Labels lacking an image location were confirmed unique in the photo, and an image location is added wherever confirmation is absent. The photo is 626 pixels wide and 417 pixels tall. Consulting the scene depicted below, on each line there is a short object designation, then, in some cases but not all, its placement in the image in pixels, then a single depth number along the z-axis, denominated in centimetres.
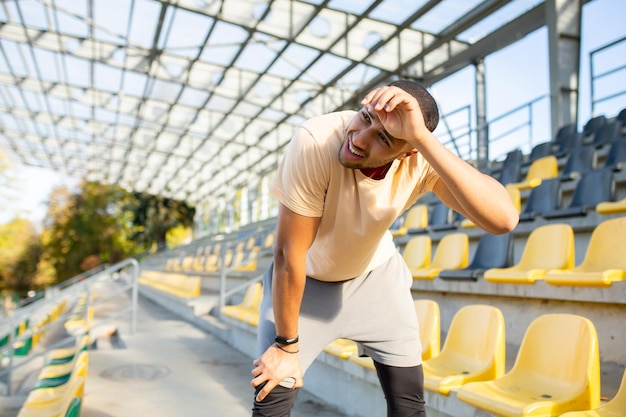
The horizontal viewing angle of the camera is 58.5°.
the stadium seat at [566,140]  645
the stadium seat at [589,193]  415
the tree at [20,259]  3391
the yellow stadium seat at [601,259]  292
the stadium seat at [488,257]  391
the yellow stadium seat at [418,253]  459
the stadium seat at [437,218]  561
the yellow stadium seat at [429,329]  286
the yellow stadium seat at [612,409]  180
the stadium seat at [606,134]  588
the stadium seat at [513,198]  468
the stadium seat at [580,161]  539
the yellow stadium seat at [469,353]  240
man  126
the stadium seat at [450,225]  519
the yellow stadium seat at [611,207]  374
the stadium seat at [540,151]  686
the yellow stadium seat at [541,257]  337
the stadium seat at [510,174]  625
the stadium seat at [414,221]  573
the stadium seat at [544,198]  466
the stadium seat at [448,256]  421
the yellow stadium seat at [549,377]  196
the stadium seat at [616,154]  505
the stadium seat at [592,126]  664
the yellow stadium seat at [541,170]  547
